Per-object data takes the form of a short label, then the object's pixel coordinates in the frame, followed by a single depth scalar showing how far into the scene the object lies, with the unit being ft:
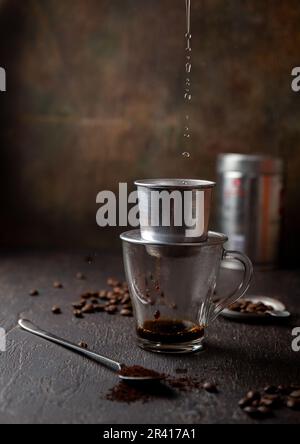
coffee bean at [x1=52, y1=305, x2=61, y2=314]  4.89
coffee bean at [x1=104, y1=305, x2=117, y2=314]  4.95
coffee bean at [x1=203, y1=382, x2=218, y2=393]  3.42
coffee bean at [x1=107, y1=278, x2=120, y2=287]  5.66
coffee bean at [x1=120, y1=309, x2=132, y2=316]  4.88
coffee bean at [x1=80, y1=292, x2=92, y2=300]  5.31
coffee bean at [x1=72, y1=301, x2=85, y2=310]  5.04
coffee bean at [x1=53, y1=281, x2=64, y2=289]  5.65
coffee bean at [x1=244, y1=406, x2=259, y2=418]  3.10
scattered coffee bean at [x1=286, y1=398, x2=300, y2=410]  3.21
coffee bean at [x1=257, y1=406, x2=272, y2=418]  3.10
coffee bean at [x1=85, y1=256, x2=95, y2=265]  6.73
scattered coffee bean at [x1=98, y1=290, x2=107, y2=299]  5.32
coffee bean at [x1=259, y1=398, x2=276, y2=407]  3.18
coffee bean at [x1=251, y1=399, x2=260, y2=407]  3.18
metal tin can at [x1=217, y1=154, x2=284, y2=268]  6.52
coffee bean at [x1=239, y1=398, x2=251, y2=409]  3.21
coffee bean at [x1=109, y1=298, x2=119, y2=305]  5.14
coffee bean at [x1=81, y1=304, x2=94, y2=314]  4.93
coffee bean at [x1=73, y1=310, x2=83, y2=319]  4.82
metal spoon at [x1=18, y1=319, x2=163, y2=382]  3.47
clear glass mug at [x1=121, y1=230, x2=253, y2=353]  3.91
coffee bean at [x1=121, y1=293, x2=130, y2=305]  5.18
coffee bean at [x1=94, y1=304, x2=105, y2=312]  5.00
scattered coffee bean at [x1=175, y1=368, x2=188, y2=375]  3.68
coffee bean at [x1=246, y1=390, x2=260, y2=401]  3.24
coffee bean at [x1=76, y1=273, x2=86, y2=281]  5.99
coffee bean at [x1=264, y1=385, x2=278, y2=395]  3.39
